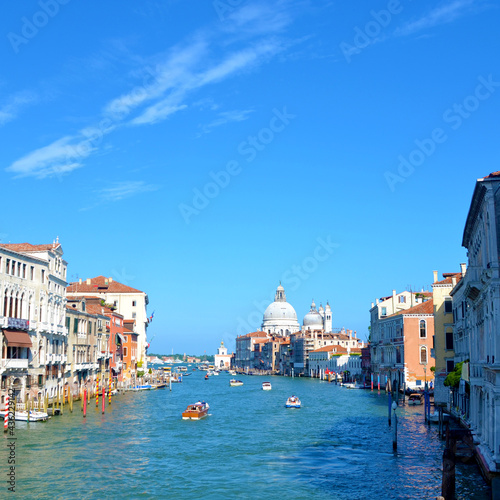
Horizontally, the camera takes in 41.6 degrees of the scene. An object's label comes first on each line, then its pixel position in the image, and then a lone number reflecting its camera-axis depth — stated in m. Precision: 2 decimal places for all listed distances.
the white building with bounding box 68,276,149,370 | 95.39
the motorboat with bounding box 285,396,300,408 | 57.85
